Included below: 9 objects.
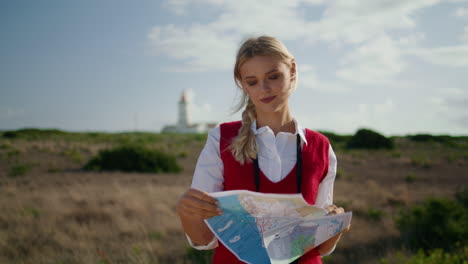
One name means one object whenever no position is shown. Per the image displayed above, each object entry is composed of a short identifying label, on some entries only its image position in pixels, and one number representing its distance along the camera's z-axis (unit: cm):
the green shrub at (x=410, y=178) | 1238
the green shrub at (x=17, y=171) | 1206
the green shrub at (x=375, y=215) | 667
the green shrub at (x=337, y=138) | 3243
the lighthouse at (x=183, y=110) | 9454
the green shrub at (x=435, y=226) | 502
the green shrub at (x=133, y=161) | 1437
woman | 143
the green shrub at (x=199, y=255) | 417
